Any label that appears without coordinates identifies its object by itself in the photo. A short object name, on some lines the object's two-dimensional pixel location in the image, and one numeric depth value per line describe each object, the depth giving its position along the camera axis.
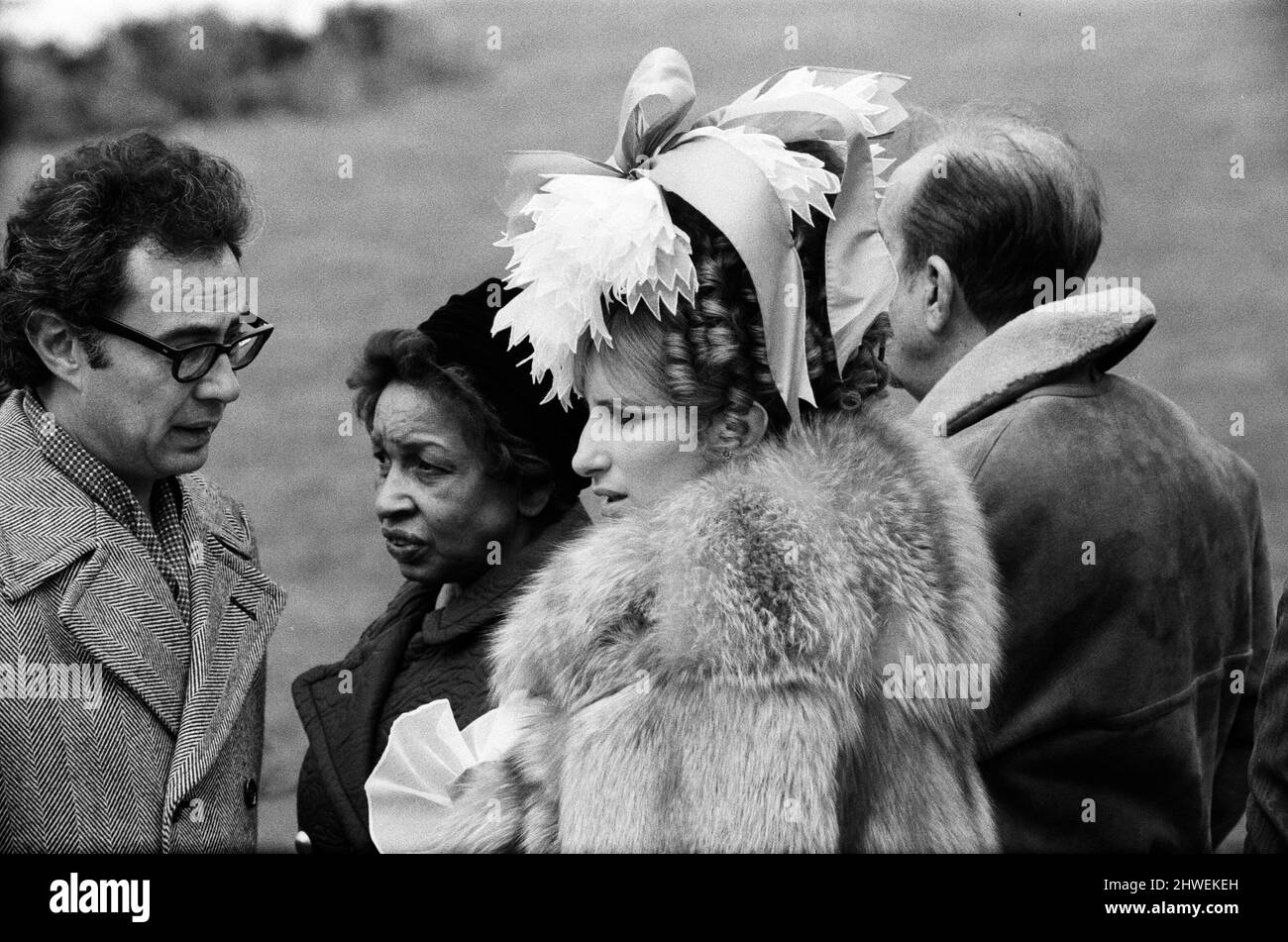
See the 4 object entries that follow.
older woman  2.71
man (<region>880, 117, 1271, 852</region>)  2.46
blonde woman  1.97
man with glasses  2.39
